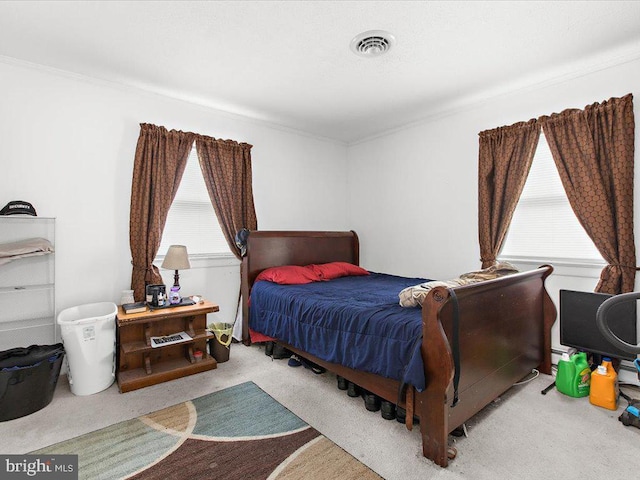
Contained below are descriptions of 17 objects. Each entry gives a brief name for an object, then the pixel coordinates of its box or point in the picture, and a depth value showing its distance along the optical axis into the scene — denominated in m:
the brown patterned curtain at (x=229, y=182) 3.59
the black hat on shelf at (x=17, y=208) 2.53
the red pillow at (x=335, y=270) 3.74
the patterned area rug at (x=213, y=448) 1.69
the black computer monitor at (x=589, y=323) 2.41
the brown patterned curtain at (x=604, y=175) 2.55
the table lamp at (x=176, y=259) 2.95
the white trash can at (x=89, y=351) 2.45
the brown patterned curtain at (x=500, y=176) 3.08
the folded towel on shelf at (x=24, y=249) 2.43
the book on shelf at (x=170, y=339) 2.73
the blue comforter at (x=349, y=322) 1.93
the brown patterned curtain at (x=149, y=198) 3.12
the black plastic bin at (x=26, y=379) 2.15
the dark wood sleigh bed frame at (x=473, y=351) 1.74
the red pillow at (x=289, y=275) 3.40
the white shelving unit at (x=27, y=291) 2.62
